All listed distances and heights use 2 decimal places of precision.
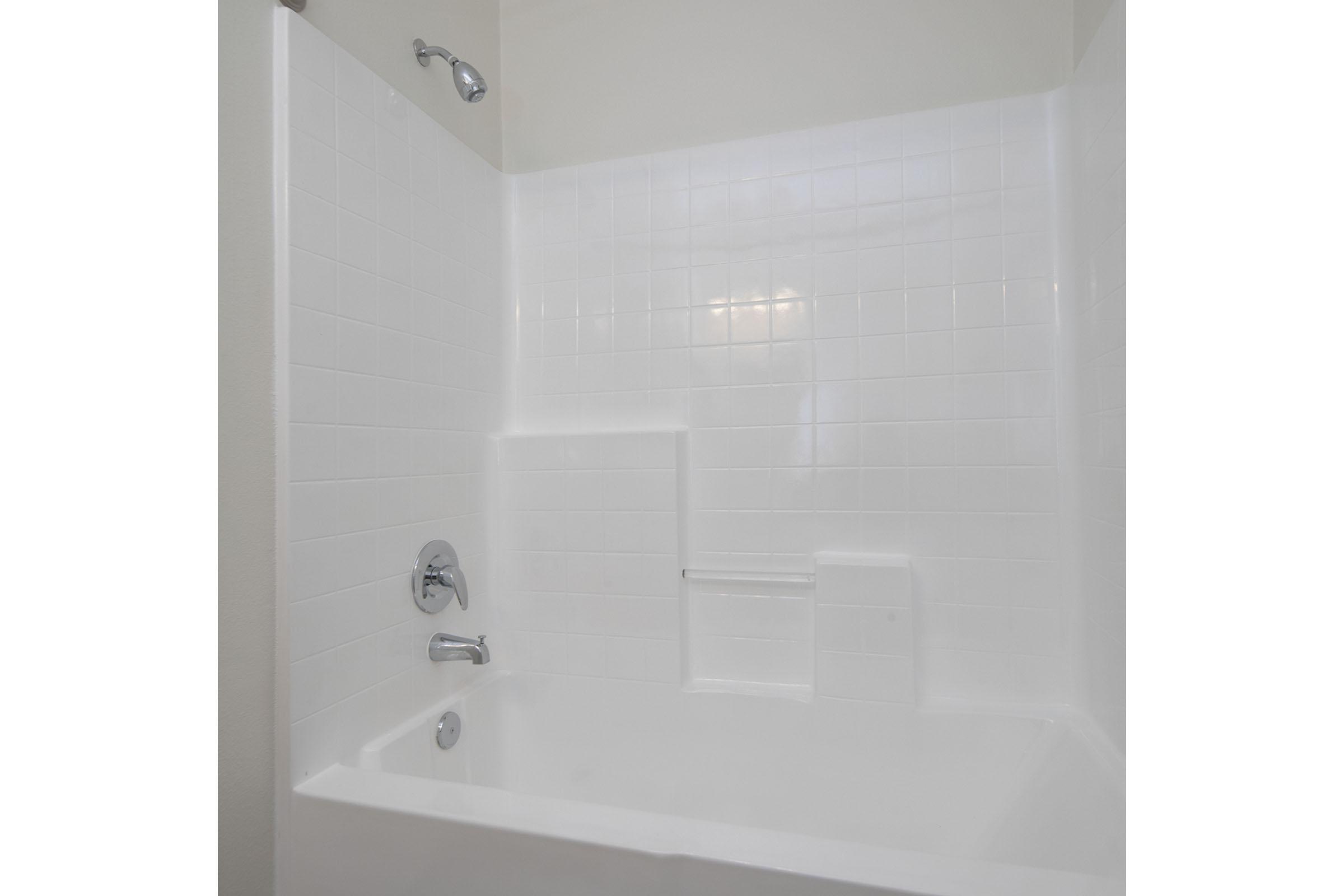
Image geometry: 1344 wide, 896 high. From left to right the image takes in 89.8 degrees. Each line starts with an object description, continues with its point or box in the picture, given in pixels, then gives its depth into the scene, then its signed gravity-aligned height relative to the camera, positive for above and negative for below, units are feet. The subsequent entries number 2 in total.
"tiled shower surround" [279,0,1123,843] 4.63 +0.35
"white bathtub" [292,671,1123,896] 3.30 -2.35
